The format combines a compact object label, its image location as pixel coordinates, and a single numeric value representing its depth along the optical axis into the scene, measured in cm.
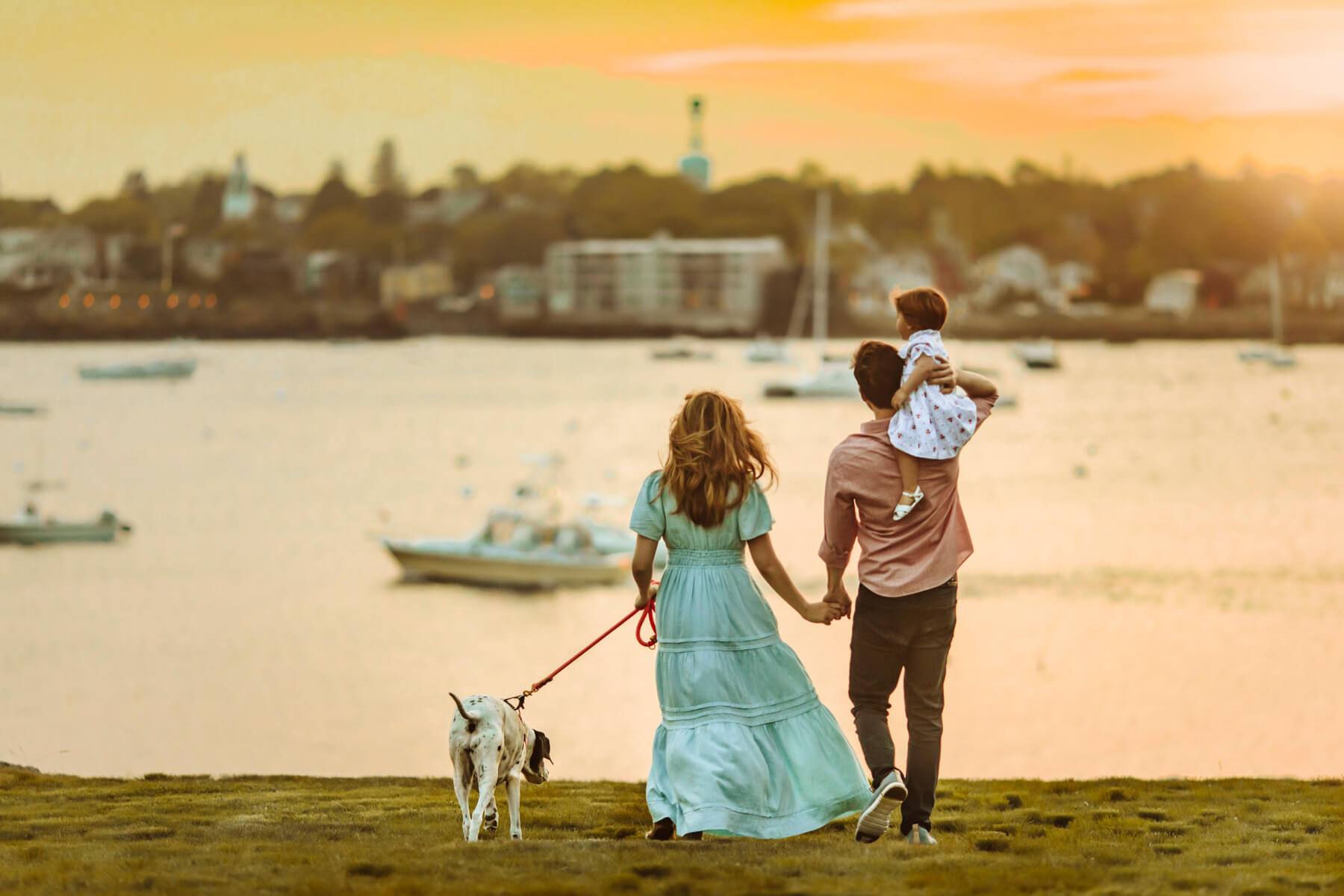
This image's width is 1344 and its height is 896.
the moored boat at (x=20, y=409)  10356
